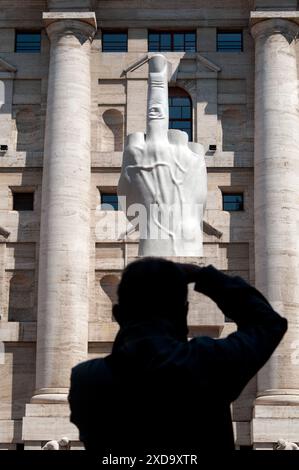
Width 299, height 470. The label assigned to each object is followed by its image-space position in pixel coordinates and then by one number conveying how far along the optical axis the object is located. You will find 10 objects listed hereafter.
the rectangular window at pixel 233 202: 38.12
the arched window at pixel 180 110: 39.22
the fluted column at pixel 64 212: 34.66
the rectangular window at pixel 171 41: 40.06
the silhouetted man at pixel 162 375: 3.87
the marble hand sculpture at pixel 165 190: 17.67
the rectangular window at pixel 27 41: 40.09
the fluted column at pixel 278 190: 34.25
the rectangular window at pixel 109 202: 37.91
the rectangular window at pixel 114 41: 39.88
